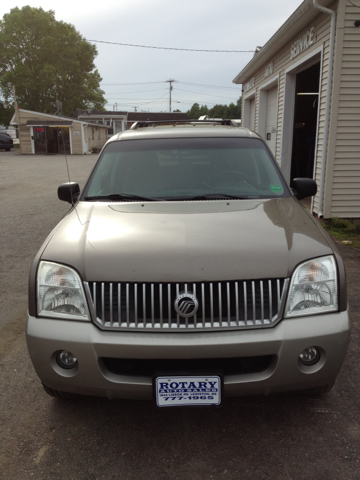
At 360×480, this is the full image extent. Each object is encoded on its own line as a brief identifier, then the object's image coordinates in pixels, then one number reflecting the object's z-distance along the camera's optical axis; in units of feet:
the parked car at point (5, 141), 131.15
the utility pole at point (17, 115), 128.21
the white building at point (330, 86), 23.97
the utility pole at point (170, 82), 306.14
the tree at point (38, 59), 158.92
